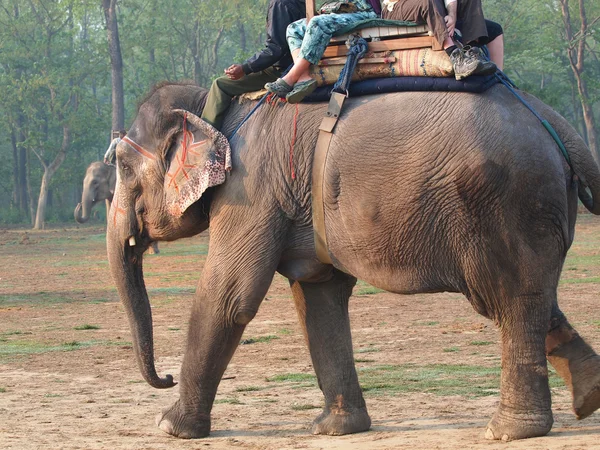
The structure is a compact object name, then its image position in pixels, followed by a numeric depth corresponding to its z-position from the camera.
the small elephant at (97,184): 27.23
